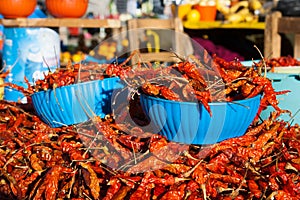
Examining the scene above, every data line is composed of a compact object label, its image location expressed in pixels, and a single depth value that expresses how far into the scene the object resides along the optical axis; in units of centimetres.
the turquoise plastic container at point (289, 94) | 249
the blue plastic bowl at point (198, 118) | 169
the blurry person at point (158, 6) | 791
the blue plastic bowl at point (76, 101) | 208
